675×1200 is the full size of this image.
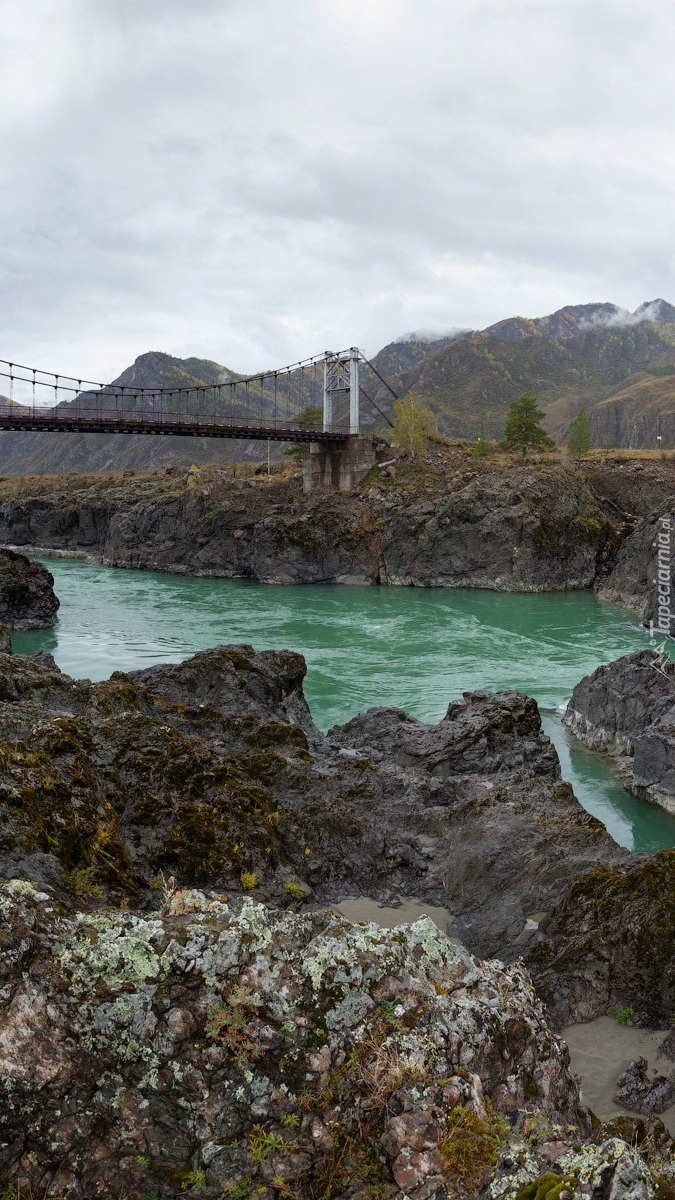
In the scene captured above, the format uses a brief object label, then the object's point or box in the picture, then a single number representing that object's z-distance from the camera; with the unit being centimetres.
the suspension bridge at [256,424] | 4091
